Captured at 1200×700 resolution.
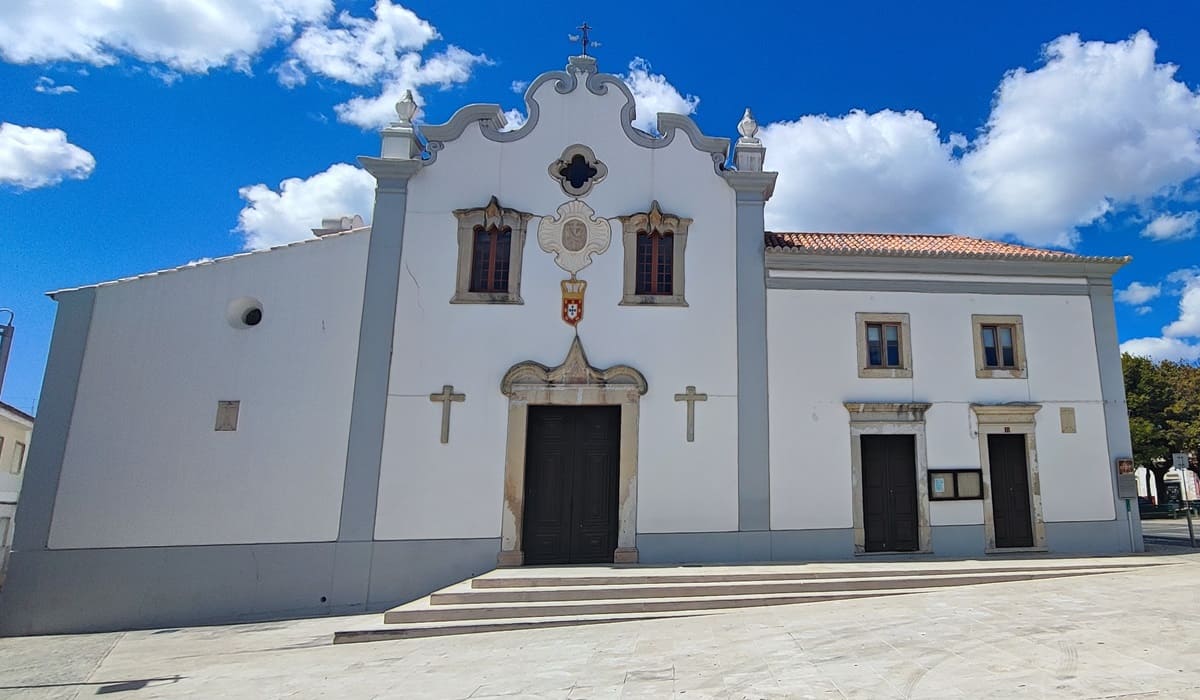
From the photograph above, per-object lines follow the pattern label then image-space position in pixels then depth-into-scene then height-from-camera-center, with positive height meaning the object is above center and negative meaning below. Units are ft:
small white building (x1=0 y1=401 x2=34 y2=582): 69.67 +0.23
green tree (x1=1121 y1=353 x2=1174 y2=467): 105.50 +14.92
